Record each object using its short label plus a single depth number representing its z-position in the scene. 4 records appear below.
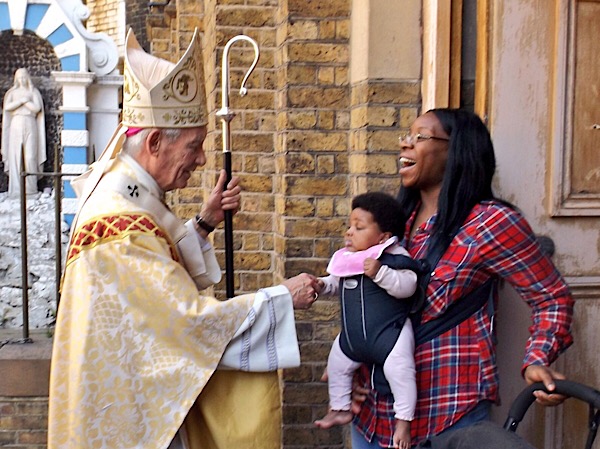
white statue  13.80
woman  2.57
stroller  2.05
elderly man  2.51
